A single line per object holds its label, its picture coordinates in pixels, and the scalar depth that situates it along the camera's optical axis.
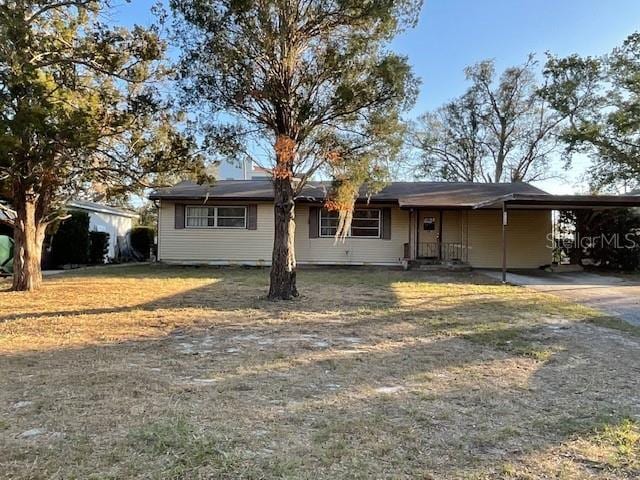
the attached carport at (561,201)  12.69
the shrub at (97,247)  20.11
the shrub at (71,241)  18.12
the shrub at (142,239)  25.17
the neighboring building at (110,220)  21.16
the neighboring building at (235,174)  24.67
